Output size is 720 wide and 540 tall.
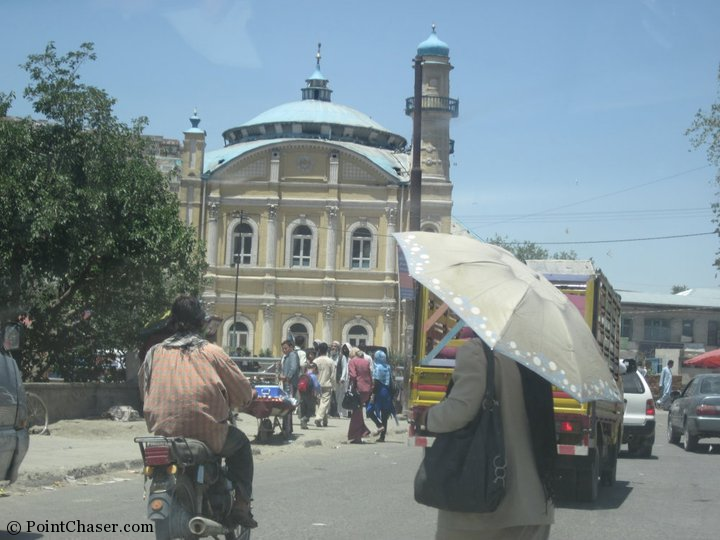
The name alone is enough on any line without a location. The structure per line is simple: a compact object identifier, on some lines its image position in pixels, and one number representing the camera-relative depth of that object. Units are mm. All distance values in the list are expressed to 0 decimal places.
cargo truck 11195
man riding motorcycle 6402
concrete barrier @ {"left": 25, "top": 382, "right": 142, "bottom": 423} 18672
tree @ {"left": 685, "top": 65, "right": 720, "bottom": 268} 39312
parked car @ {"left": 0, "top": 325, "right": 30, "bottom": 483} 8664
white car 18109
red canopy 43375
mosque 56750
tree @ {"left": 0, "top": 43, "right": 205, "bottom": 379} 20422
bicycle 17000
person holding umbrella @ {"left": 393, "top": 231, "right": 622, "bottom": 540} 5012
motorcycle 6090
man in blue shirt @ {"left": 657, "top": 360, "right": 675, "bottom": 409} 39562
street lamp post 56056
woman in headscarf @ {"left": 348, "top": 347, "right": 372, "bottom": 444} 19156
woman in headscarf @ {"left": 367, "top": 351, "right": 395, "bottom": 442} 20000
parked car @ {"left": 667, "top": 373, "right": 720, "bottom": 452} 19906
